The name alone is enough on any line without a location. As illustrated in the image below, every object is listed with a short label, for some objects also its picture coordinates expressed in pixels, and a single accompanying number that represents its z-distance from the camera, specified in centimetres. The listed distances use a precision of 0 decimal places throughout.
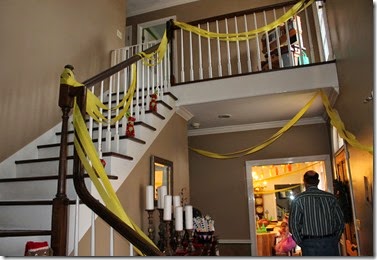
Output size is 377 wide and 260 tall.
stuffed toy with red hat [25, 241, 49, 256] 169
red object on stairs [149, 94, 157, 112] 347
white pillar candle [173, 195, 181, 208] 321
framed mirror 335
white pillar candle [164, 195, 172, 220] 292
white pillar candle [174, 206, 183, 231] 293
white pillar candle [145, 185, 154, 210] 293
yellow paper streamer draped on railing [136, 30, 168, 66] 376
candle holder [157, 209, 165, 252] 310
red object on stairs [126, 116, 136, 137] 294
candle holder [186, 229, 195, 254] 304
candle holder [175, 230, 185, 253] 301
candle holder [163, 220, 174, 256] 293
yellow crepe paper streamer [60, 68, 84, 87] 215
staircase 209
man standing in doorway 270
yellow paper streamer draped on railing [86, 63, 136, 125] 227
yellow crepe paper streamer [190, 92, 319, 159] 366
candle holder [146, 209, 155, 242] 297
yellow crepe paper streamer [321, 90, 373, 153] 240
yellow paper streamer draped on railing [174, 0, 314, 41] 372
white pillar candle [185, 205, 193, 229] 308
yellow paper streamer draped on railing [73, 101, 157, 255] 182
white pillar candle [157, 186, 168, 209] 318
